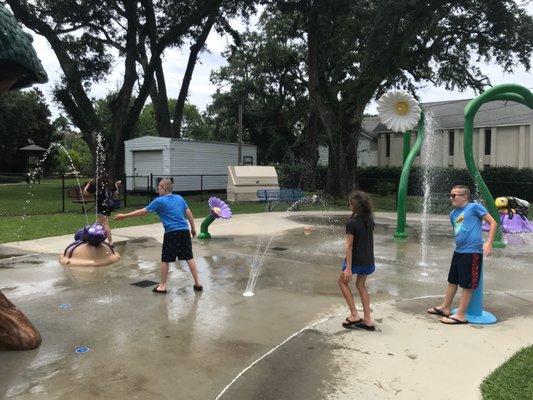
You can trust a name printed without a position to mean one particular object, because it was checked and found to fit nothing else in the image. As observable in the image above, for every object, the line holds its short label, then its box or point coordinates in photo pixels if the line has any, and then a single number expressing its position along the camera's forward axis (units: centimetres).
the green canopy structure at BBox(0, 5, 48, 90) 311
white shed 2398
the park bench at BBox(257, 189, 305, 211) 1694
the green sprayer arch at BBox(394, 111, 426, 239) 1070
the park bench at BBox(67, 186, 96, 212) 1344
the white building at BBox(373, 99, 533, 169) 3388
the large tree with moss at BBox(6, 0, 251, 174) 2220
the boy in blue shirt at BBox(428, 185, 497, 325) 491
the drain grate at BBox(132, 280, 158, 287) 638
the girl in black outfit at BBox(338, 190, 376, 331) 469
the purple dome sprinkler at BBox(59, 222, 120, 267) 754
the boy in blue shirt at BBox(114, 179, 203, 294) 597
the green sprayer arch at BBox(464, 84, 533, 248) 950
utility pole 2570
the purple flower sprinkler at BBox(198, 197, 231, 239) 859
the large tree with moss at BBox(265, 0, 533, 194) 1880
